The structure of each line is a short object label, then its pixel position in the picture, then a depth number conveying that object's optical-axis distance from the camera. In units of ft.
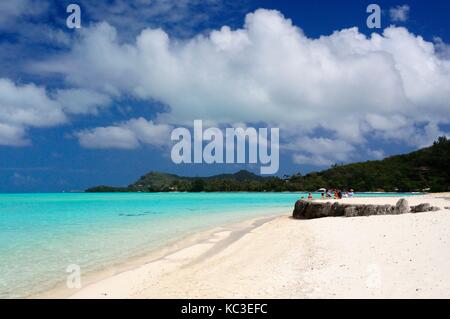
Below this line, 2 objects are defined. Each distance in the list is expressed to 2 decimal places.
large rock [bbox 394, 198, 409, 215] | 61.26
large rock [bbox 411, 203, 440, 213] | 58.59
